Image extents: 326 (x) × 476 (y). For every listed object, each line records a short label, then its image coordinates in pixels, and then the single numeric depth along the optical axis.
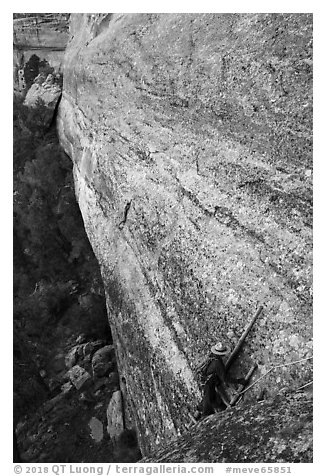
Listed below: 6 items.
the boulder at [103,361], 15.20
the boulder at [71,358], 16.05
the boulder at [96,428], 13.22
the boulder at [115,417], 12.51
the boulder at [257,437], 6.13
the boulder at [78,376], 15.25
